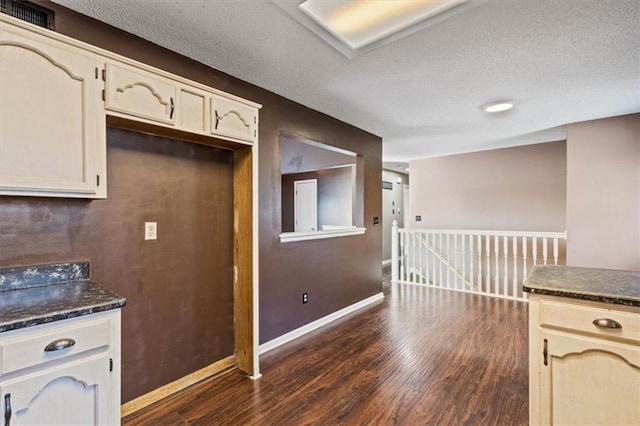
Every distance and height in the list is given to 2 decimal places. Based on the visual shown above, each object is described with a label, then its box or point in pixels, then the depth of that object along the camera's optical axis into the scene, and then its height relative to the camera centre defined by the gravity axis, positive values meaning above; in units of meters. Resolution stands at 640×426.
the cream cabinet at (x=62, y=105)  1.34 +0.54
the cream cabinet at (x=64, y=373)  1.12 -0.63
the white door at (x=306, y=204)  6.74 +0.18
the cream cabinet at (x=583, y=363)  1.32 -0.69
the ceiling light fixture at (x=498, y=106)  3.03 +1.07
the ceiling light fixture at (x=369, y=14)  1.64 +1.11
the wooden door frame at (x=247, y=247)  2.35 -0.27
